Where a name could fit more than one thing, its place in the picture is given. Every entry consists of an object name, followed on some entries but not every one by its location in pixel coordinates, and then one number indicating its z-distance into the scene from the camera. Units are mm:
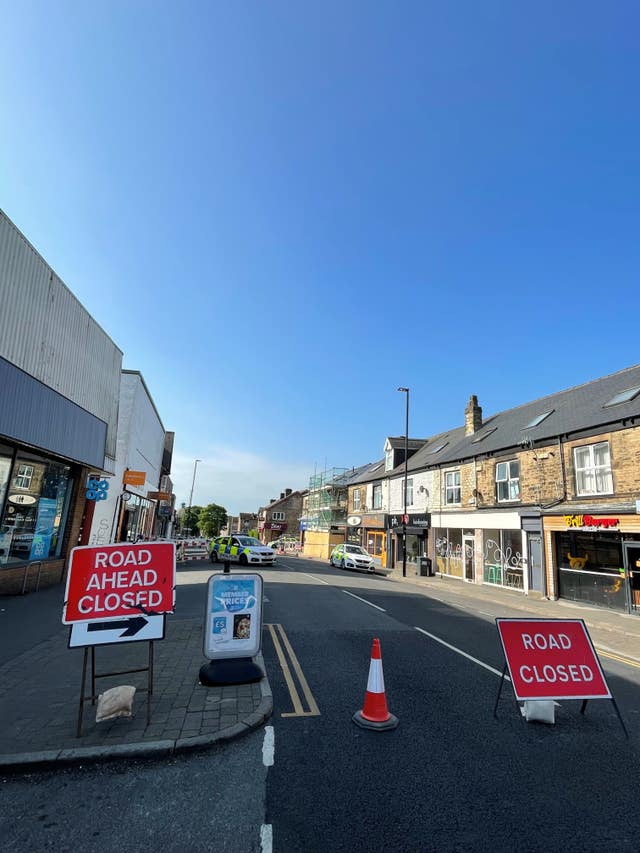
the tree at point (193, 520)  97662
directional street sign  4918
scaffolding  47438
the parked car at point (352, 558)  28289
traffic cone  4973
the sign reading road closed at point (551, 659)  5297
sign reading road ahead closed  5070
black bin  26283
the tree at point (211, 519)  87500
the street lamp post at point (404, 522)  25823
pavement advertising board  6484
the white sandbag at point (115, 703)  4762
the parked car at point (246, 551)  24547
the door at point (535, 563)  18531
